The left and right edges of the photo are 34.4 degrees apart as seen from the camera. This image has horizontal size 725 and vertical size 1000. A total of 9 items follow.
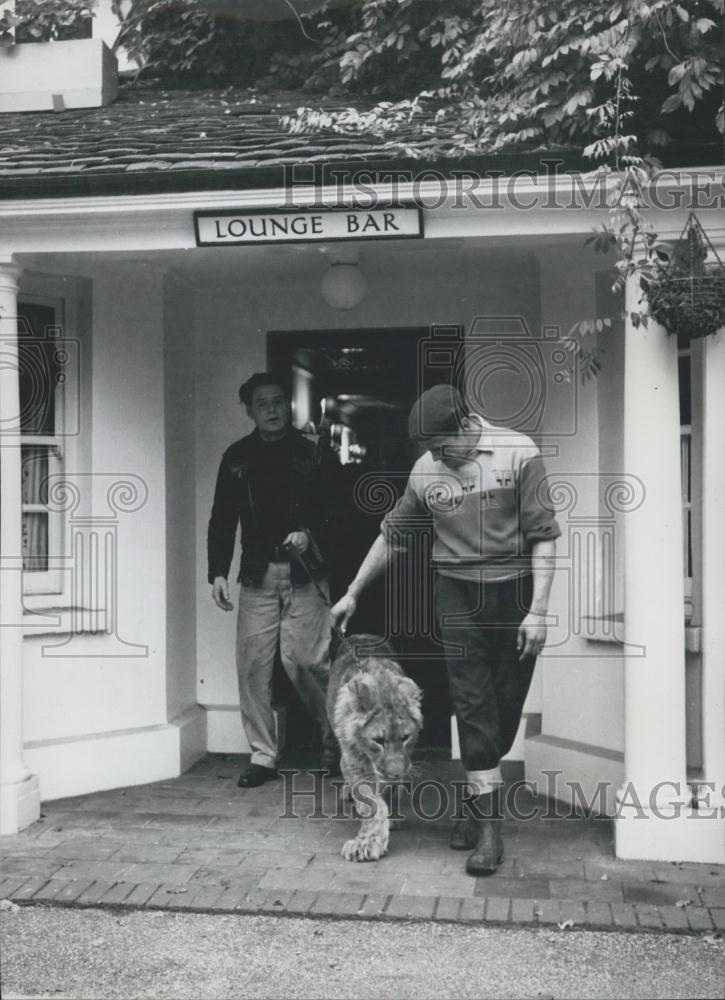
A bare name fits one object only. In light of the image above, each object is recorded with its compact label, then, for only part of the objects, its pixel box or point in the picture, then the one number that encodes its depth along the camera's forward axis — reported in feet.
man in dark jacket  22.58
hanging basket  17.20
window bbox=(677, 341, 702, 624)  19.43
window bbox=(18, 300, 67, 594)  22.31
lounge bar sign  18.69
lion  18.11
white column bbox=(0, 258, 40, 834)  19.90
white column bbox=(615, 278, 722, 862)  17.94
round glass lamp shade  21.38
